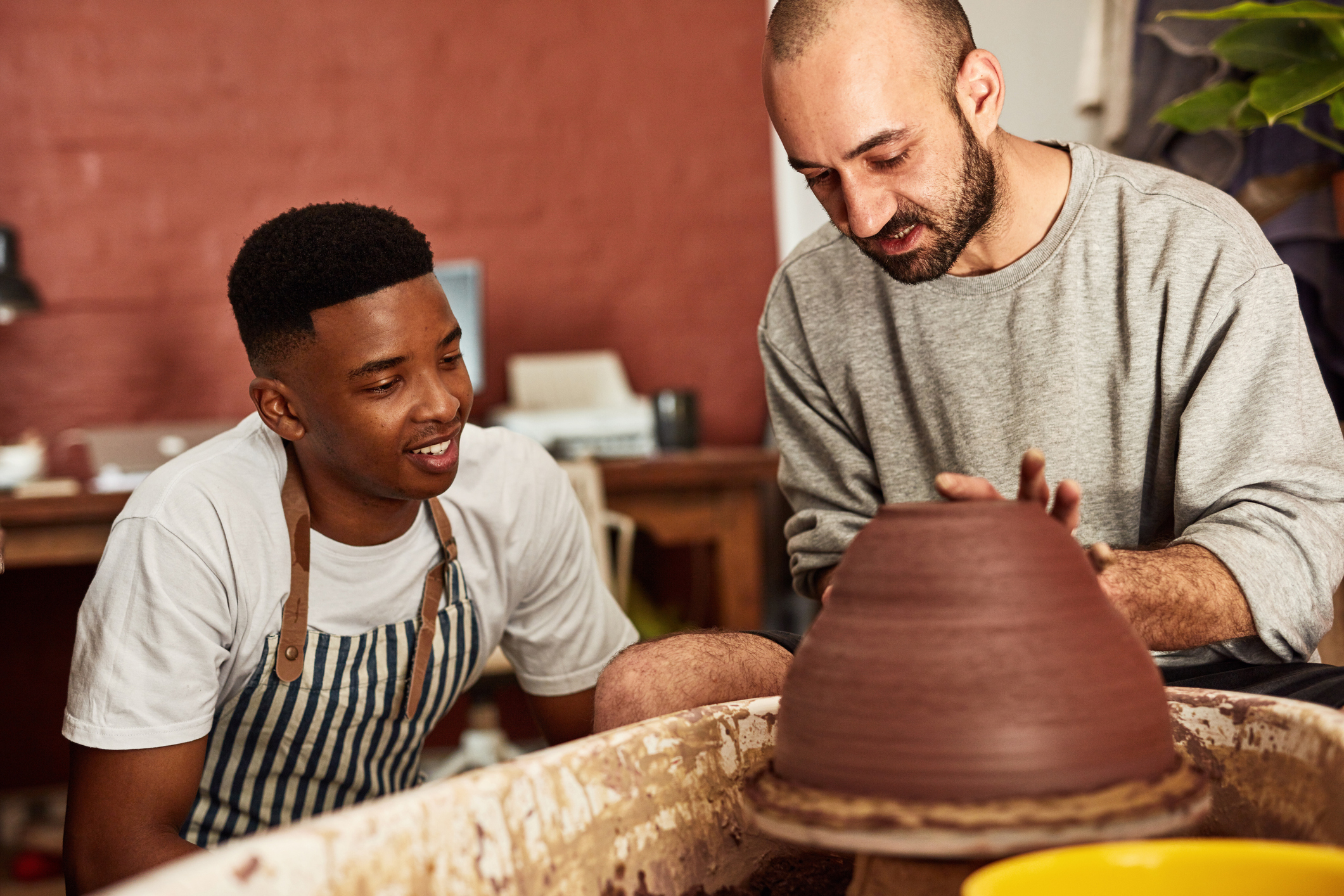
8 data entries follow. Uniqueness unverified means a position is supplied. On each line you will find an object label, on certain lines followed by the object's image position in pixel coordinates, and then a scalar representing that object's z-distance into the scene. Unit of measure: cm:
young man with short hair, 120
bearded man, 115
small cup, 311
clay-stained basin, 66
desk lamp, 284
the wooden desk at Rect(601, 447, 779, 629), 279
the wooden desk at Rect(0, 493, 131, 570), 246
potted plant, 178
